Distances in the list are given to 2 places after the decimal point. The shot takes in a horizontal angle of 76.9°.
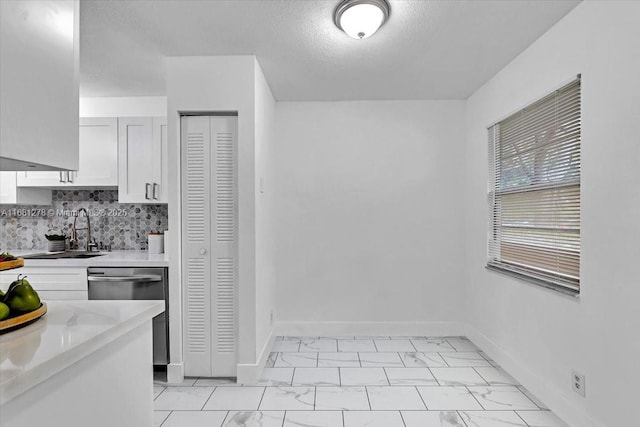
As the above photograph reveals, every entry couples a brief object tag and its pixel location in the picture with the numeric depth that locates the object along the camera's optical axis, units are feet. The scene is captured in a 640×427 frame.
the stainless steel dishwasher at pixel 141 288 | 10.05
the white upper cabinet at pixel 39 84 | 3.78
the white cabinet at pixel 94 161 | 11.78
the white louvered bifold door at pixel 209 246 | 9.91
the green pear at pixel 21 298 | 4.02
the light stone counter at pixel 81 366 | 3.09
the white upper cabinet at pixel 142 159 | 11.68
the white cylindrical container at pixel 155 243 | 12.00
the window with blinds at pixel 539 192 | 7.91
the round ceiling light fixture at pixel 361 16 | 7.22
